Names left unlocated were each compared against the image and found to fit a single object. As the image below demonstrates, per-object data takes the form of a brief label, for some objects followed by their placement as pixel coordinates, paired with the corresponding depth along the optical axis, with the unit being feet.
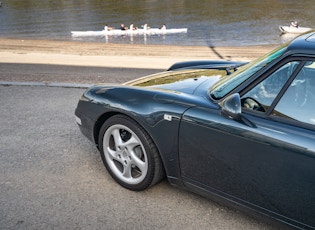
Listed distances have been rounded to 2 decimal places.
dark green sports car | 7.58
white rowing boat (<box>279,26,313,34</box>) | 95.09
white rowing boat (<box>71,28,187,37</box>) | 97.55
